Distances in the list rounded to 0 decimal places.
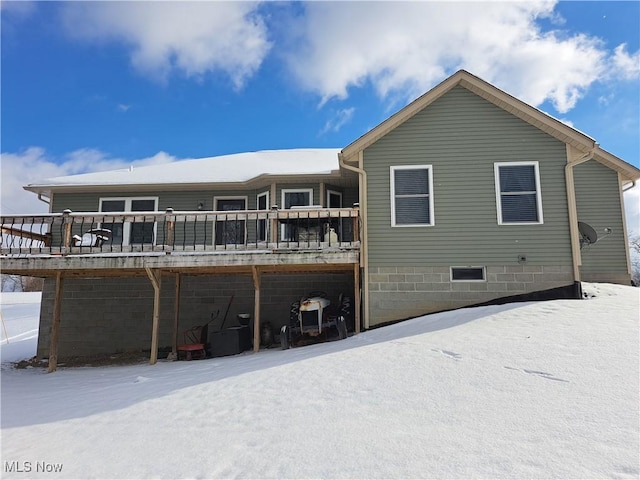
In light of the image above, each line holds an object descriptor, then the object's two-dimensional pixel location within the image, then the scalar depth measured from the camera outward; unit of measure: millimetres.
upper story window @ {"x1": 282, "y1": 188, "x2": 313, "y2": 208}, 12016
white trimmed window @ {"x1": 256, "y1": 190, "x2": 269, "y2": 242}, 12234
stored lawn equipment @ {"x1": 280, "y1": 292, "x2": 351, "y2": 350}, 8922
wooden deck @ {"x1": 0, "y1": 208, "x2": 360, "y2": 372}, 8922
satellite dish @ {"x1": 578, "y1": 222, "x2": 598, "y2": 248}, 10859
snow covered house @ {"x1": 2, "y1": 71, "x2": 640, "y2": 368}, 8883
